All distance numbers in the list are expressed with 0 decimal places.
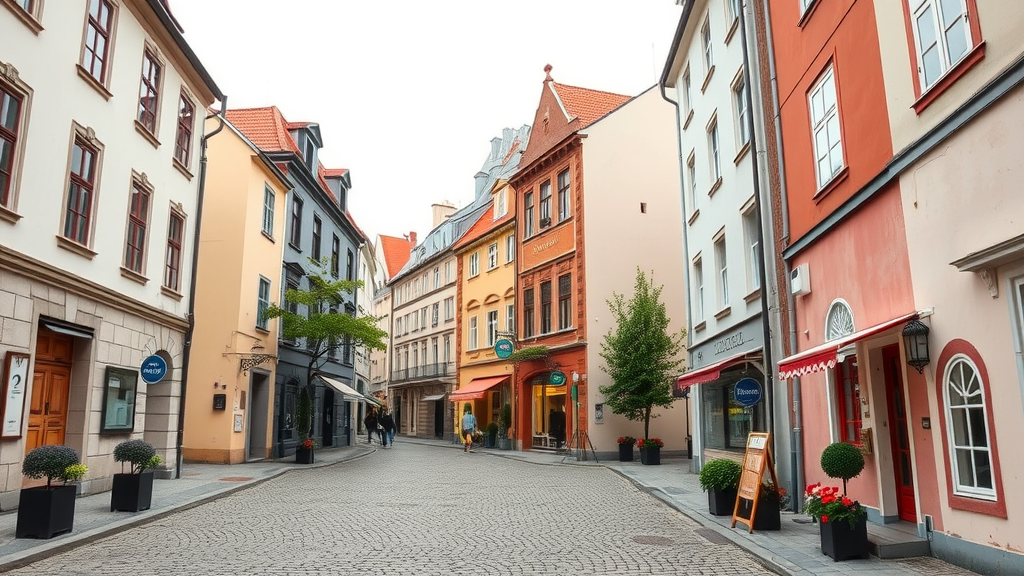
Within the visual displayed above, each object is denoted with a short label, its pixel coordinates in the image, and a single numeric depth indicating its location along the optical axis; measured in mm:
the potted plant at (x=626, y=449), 25906
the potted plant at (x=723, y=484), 11516
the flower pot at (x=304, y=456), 23547
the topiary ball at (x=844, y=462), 8992
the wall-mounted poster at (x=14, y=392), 11195
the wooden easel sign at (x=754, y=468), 10070
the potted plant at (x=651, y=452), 23978
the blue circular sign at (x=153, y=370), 14047
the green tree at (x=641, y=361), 25328
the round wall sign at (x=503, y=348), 32344
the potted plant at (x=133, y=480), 11828
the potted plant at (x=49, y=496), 9320
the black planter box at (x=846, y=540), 8133
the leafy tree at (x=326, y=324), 24625
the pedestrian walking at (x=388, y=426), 36781
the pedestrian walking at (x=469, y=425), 32750
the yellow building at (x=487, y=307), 35500
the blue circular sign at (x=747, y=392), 13734
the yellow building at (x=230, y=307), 22719
